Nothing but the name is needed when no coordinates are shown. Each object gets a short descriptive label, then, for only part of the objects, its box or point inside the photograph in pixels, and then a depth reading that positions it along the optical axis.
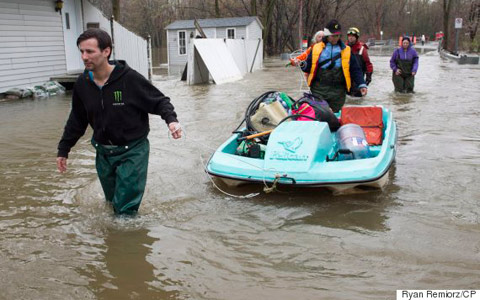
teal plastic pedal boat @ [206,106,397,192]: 4.81
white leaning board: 17.39
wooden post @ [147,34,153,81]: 17.47
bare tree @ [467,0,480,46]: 30.73
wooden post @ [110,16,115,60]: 14.15
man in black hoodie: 3.83
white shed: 32.25
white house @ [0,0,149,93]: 13.95
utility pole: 37.09
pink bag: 6.04
